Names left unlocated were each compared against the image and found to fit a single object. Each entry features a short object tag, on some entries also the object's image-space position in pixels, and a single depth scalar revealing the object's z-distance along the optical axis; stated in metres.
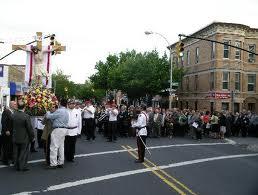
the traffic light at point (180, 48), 13.38
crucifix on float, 8.60
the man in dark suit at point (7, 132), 6.65
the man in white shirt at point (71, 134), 7.10
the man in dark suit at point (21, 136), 6.21
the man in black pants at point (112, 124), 10.79
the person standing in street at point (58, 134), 6.39
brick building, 22.23
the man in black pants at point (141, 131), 7.26
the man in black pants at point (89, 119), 10.80
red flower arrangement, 7.41
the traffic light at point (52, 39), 11.33
